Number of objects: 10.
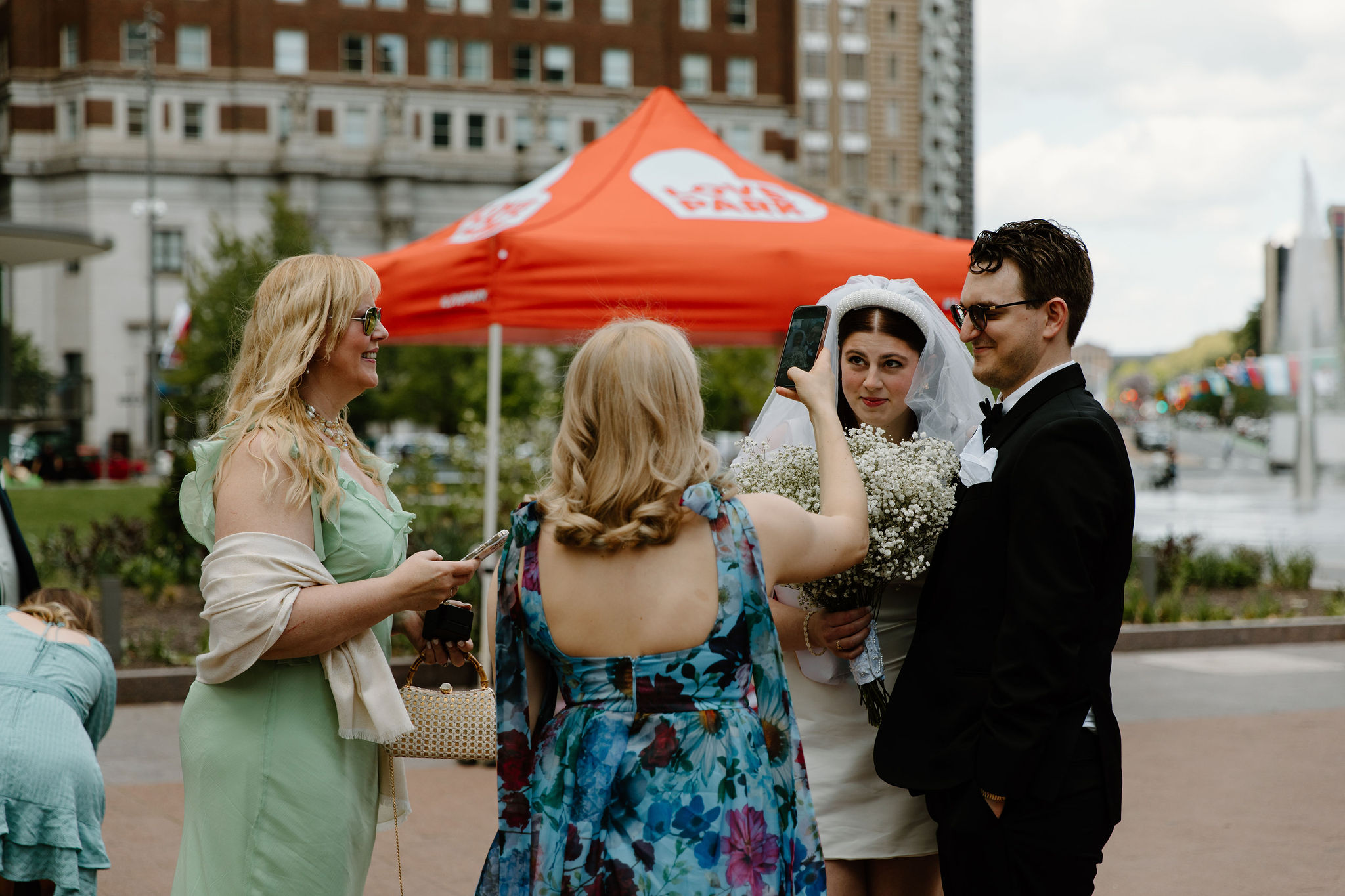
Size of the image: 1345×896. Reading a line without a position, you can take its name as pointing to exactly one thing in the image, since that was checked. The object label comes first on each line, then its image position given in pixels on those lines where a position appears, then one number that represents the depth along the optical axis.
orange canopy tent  7.35
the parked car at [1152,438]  73.56
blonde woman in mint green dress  2.76
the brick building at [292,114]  58.69
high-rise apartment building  89.25
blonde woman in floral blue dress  2.38
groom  2.62
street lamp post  43.22
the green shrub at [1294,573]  14.18
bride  3.17
